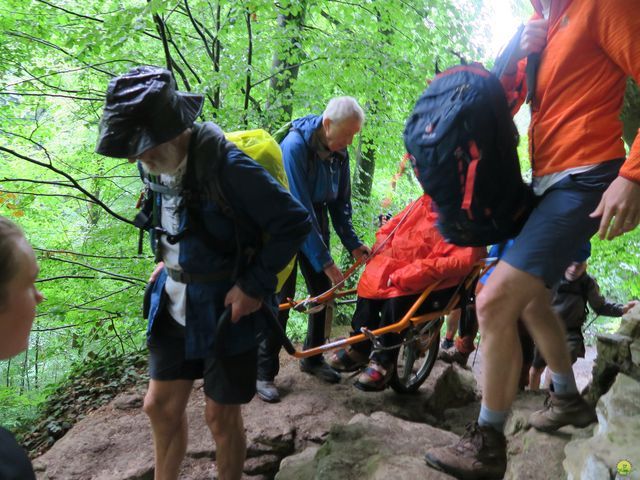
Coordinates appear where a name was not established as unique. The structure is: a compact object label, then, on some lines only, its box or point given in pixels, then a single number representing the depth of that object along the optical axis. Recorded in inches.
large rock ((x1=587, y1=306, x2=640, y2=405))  98.2
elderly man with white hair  138.3
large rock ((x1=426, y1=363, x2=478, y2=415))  164.1
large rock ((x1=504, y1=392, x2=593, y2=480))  81.3
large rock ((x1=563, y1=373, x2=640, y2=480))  61.2
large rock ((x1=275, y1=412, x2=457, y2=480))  93.9
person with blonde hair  44.9
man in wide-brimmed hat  75.2
